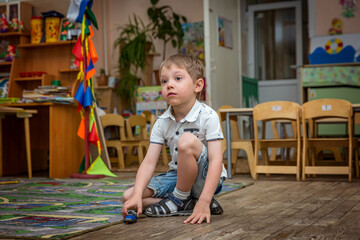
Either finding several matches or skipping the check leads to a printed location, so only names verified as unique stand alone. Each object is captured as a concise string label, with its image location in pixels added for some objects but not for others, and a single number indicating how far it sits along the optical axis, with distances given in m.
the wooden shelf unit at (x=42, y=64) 6.30
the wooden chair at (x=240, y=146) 4.37
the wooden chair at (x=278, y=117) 4.05
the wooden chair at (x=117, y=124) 5.62
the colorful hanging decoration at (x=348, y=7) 6.57
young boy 2.07
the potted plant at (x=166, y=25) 7.38
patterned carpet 1.96
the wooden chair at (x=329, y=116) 3.92
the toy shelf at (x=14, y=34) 6.55
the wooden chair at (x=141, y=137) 5.62
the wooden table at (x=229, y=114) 4.31
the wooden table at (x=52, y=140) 4.46
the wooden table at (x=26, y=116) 4.29
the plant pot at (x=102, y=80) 7.54
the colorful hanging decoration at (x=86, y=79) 4.34
